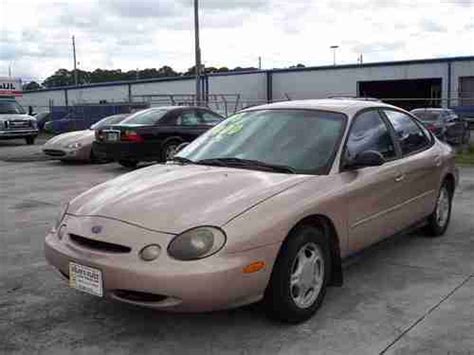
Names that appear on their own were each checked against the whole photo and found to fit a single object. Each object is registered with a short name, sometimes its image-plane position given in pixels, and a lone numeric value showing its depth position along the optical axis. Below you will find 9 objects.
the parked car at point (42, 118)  31.84
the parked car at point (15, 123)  21.92
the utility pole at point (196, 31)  24.59
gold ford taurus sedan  3.73
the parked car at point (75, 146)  15.03
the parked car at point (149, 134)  13.04
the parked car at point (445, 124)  19.52
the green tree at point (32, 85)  93.81
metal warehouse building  39.94
